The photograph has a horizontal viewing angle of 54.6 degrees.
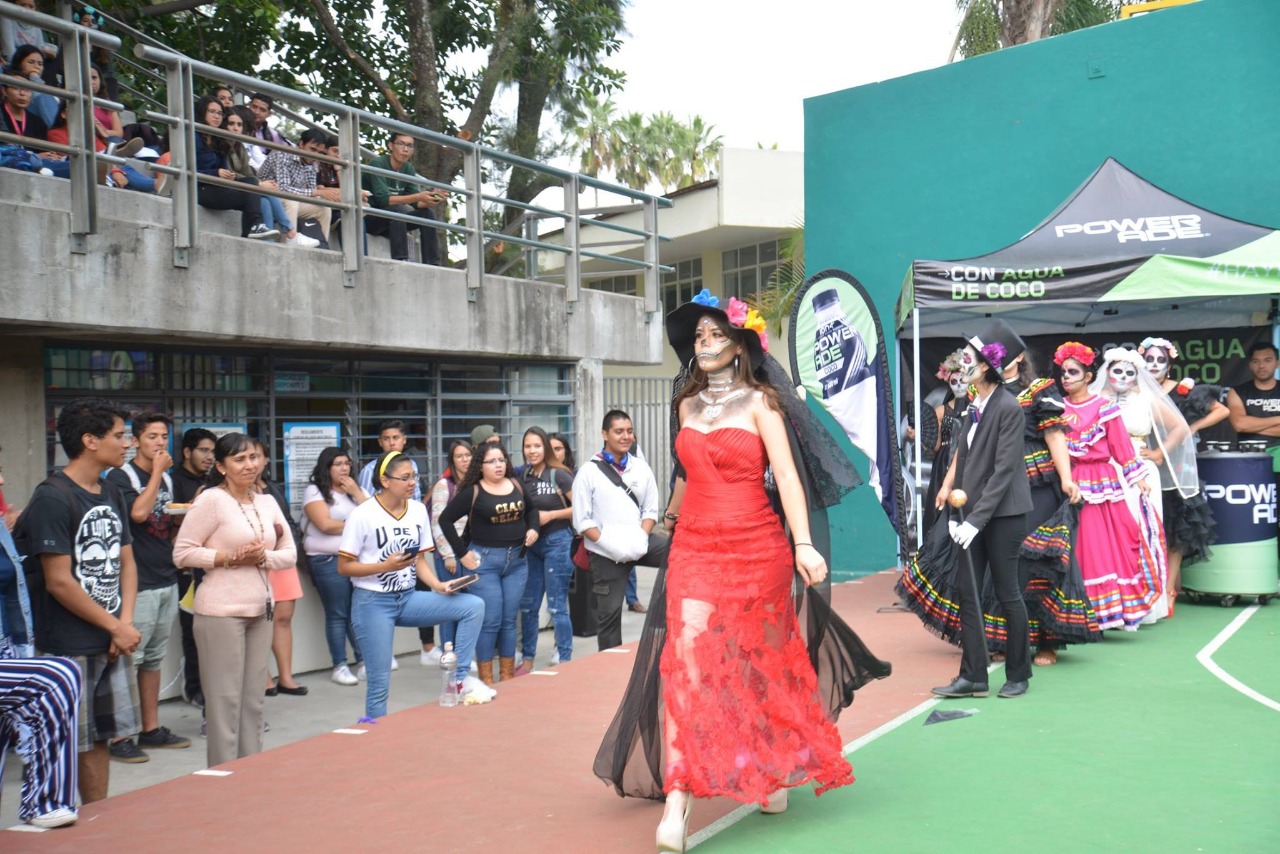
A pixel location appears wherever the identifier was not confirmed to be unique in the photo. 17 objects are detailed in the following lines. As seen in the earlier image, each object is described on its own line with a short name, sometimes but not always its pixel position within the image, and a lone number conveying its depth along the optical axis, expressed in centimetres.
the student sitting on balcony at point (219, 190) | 941
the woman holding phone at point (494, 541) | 868
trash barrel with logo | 980
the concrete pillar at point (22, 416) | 832
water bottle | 720
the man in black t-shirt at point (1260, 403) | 1055
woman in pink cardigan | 647
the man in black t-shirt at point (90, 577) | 555
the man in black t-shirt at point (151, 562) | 771
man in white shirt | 870
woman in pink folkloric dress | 855
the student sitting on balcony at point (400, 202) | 1138
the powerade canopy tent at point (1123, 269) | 991
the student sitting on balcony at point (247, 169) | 977
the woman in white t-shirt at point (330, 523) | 971
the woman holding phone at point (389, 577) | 722
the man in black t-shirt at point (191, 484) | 848
